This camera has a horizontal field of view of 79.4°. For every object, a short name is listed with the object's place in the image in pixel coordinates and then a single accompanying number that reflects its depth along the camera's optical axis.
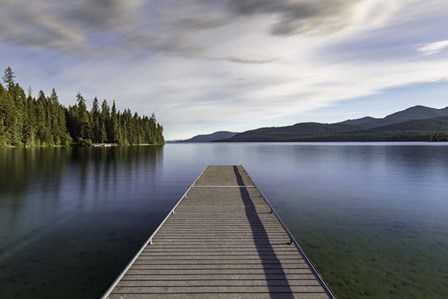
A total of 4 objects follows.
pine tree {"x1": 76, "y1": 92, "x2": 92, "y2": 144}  110.19
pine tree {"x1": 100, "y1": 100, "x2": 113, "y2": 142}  118.06
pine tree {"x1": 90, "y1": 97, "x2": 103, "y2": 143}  117.50
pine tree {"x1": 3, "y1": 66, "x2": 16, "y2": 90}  85.94
